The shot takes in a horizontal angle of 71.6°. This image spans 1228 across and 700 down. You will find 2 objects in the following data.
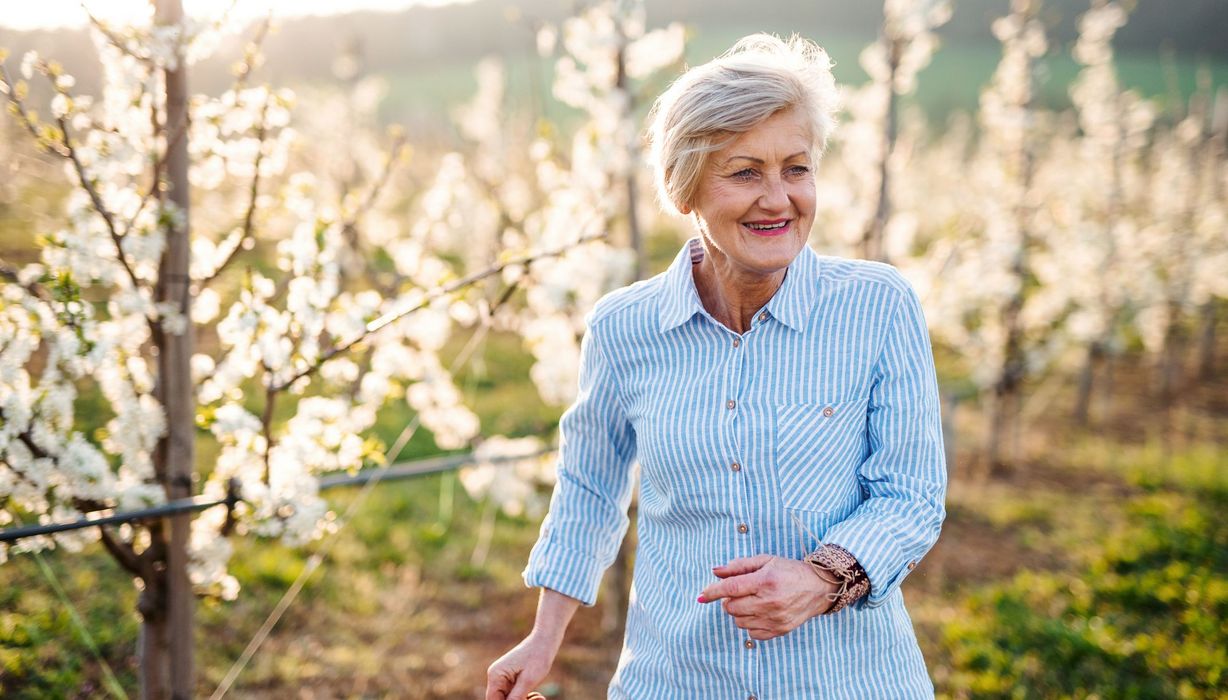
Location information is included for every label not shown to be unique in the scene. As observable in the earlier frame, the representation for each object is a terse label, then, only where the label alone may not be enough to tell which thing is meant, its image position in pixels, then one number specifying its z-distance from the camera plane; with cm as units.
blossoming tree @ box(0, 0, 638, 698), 231
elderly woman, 150
